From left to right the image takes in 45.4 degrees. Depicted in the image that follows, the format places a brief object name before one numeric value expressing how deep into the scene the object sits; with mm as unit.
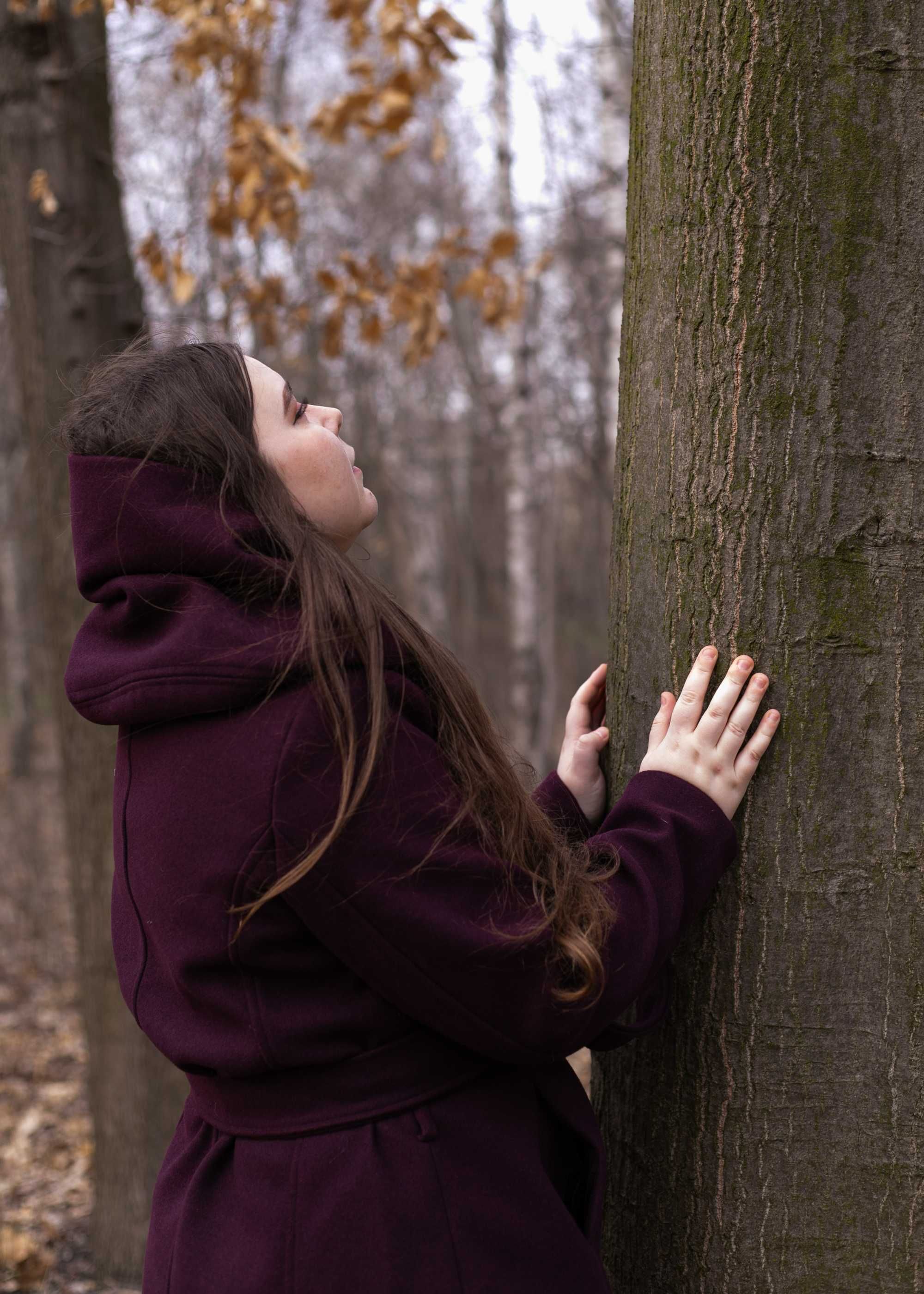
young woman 1292
